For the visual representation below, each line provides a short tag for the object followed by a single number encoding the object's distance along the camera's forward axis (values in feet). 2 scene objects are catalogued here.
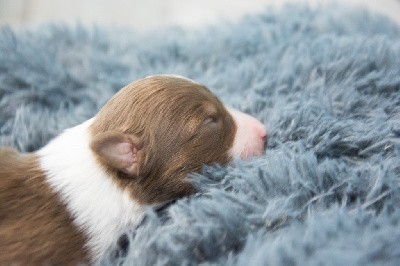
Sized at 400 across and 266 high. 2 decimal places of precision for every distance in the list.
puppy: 0.80
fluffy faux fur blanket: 0.71
